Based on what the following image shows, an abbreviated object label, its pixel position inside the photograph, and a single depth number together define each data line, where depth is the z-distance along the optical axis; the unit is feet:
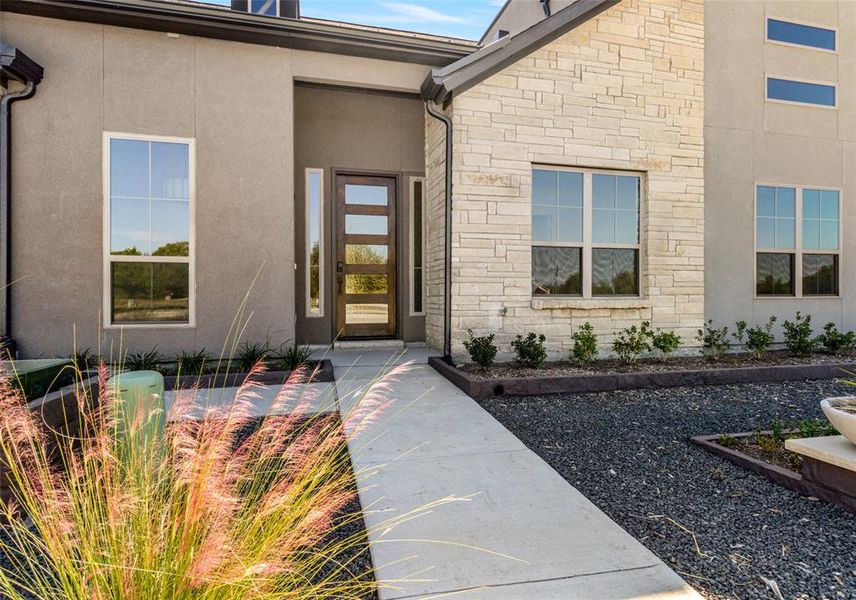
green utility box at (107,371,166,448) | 8.11
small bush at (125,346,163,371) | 16.92
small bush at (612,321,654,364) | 19.08
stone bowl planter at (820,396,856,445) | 8.01
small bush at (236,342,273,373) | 17.56
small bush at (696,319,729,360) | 20.24
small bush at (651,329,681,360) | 19.27
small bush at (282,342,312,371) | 17.85
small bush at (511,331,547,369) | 17.94
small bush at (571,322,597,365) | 18.53
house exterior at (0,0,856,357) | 17.66
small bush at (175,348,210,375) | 17.15
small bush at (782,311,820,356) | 20.72
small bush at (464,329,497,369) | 17.54
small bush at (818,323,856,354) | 21.35
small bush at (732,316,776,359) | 20.12
